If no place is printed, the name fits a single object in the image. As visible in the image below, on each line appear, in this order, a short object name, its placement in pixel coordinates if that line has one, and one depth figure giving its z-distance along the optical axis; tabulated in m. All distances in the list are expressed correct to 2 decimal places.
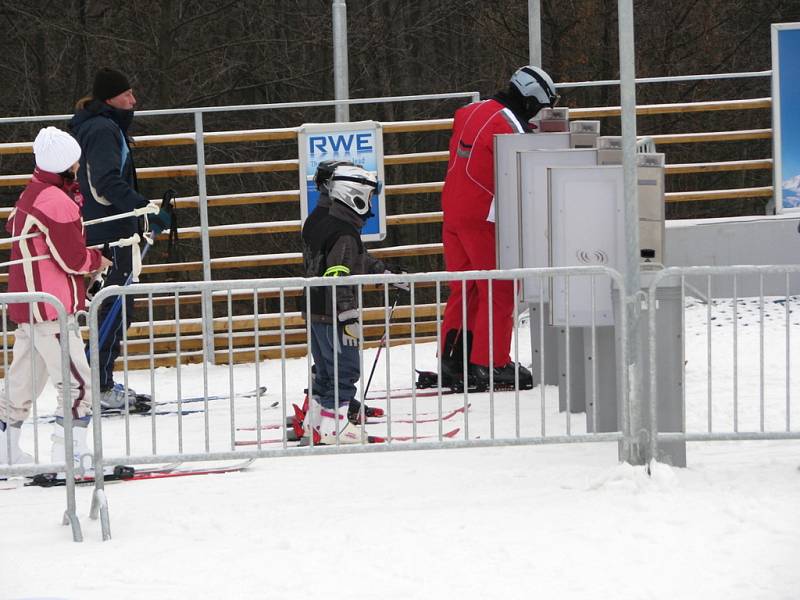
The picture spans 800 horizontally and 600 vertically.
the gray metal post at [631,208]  12.24
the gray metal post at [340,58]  22.05
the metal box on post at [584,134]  16.52
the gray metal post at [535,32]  20.07
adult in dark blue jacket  16.88
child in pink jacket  13.22
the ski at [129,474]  13.51
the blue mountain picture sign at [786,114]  22.49
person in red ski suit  17.34
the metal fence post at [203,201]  21.75
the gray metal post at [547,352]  17.30
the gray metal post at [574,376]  15.70
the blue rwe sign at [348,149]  21.66
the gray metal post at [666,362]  12.41
